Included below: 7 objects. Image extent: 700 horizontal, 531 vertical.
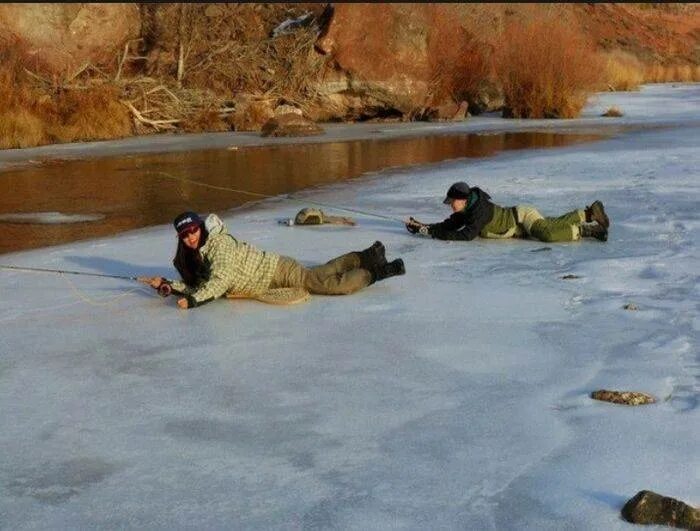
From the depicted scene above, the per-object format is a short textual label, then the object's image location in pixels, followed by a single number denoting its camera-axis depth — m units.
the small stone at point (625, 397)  4.89
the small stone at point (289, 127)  23.38
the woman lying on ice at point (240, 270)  6.90
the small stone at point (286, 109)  26.31
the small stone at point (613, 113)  26.89
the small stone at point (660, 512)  3.66
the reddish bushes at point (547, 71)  26.73
